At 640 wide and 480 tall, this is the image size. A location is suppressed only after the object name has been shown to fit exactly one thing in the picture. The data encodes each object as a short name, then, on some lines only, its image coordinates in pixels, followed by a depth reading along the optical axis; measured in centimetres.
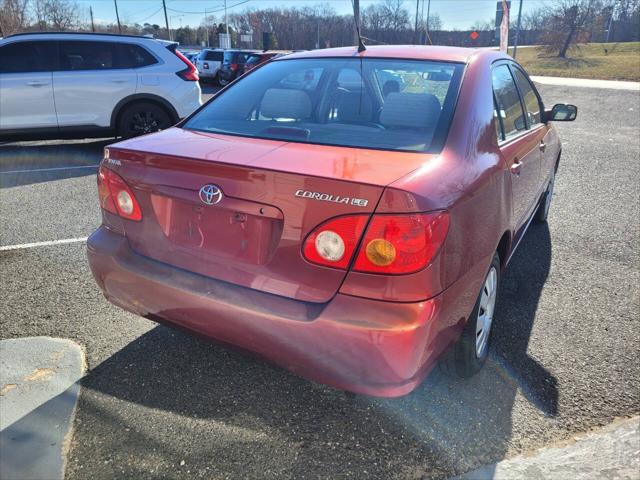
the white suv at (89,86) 779
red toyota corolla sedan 185
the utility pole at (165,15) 5697
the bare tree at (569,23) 4438
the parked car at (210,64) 2389
